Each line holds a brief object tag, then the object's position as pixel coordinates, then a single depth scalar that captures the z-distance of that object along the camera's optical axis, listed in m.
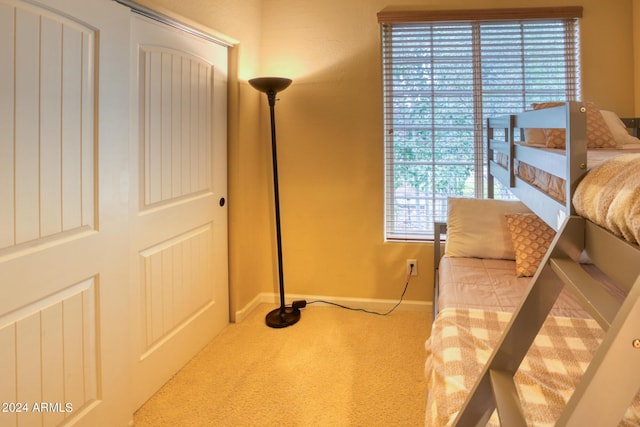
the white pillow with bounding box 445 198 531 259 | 2.38
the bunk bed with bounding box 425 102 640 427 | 0.55
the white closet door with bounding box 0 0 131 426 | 1.18
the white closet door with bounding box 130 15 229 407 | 1.78
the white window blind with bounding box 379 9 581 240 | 2.63
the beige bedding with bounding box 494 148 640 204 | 1.19
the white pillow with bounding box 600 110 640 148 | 2.17
